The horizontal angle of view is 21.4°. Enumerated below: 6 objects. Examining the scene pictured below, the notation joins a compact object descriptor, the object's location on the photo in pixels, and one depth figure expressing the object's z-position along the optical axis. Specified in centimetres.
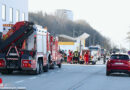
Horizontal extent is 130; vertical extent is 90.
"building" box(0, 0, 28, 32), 3397
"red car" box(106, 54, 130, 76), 2203
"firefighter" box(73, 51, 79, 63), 4481
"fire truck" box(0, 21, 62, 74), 2103
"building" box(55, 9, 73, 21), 9389
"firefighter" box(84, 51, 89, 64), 4347
